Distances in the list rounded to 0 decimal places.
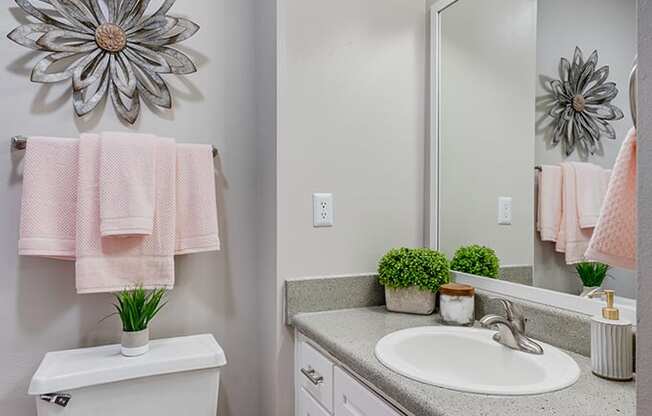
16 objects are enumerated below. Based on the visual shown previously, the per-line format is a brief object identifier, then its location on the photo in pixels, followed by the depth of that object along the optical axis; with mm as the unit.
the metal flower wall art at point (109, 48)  1382
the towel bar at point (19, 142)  1313
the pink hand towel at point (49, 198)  1287
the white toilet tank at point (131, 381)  1176
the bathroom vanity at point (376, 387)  812
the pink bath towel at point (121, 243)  1319
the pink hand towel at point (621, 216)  728
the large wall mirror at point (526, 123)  1102
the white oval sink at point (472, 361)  909
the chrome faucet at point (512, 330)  1104
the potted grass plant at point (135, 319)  1322
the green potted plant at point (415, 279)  1459
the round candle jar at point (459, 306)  1344
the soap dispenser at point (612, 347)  920
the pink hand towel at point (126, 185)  1327
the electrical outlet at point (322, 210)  1511
